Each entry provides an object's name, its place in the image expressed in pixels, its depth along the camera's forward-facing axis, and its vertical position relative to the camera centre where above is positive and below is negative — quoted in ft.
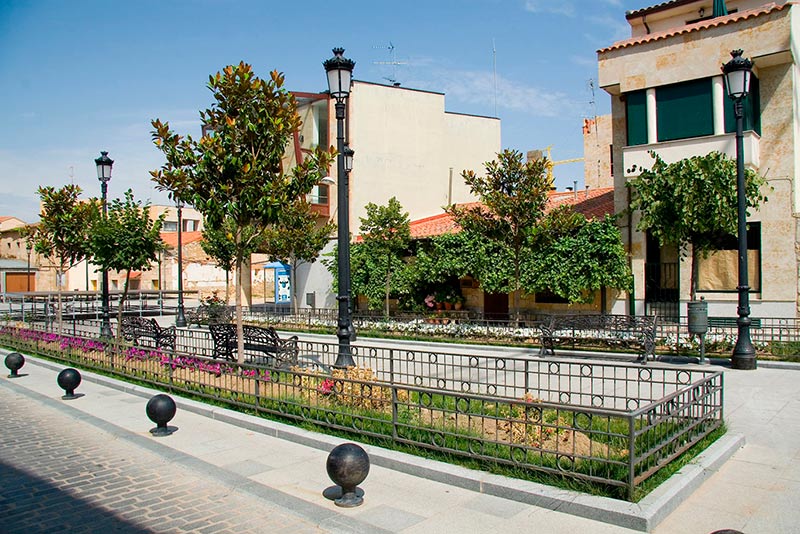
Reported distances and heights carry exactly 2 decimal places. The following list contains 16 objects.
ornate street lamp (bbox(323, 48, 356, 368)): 33.22 +4.57
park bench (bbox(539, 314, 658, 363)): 48.47 -3.83
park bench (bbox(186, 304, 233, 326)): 87.97 -4.25
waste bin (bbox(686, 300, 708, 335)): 41.32 -2.31
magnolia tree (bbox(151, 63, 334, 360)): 34.99 +7.17
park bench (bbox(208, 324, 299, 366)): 38.19 -3.79
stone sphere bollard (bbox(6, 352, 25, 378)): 43.81 -5.30
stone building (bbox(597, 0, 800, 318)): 56.70 +14.96
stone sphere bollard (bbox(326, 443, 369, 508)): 17.87 -5.25
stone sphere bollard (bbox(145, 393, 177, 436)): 26.37 -5.30
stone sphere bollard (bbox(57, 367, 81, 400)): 35.09 -5.33
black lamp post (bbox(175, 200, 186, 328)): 86.63 -4.59
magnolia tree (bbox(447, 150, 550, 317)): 60.34 +7.71
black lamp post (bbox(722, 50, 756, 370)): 40.57 +2.39
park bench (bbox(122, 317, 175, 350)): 44.88 -3.47
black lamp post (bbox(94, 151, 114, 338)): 54.60 +9.78
